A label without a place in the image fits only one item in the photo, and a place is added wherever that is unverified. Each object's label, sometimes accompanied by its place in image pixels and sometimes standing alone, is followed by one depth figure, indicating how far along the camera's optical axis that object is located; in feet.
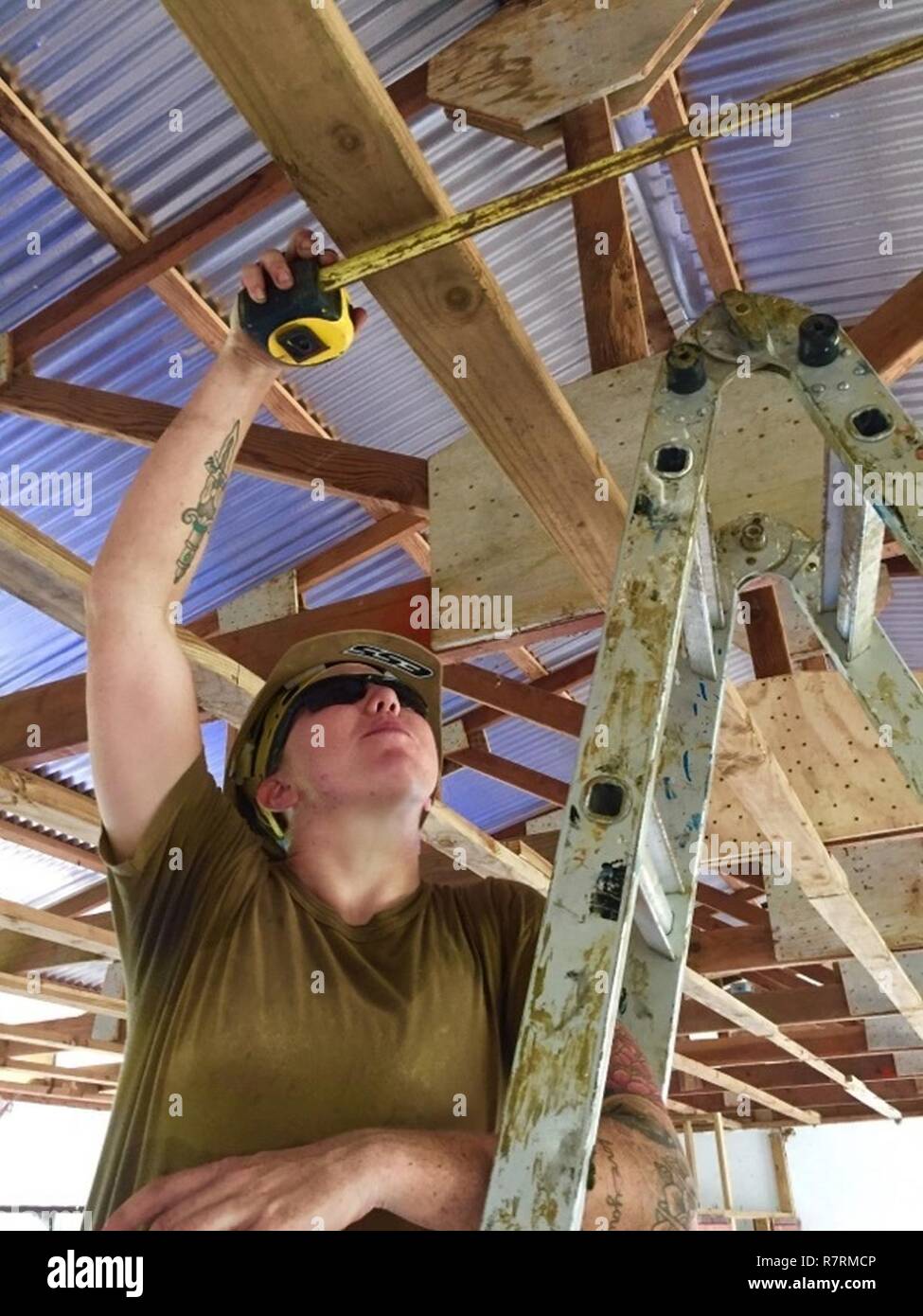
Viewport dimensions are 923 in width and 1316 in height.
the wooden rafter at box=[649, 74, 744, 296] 11.22
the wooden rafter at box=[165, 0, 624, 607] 3.11
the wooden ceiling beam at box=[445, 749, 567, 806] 17.88
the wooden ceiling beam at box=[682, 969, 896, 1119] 15.25
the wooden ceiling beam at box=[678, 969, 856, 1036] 20.35
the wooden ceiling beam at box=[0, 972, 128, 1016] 15.89
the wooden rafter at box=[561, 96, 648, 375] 9.05
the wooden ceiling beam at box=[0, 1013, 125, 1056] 22.33
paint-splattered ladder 2.98
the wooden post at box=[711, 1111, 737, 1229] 39.40
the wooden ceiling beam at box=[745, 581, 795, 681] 15.21
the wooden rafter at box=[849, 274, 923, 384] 8.34
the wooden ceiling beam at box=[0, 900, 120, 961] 11.91
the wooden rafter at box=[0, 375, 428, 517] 9.94
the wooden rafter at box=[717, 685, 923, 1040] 7.72
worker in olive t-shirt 3.62
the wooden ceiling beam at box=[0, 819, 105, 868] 12.96
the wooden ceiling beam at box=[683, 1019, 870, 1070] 26.22
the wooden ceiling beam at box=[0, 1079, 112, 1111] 30.25
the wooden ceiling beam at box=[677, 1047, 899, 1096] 32.27
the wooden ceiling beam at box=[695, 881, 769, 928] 21.90
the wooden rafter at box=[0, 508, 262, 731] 5.77
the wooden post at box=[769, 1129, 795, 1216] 43.55
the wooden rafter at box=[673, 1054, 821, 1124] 26.02
